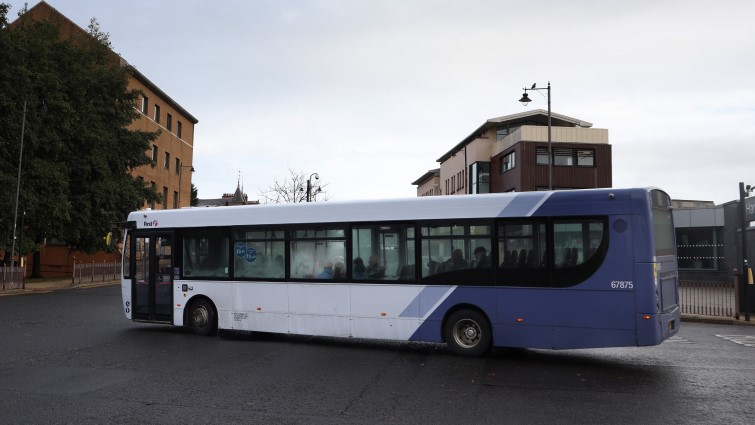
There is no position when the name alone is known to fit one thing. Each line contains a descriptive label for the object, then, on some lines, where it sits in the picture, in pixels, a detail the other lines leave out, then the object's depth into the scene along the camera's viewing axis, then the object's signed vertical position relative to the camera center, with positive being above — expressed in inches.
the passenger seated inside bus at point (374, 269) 433.7 -8.7
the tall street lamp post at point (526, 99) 1107.3 +294.5
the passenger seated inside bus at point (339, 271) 446.0 -10.3
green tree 1229.7 +278.5
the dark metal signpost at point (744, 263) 668.7 -9.6
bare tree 2267.2 +249.8
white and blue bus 364.5 -9.3
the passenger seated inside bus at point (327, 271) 451.2 -10.7
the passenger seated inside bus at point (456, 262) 407.4 -3.8
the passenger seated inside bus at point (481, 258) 400.8 -1.5
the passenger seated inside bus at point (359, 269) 438.6 -8.8
